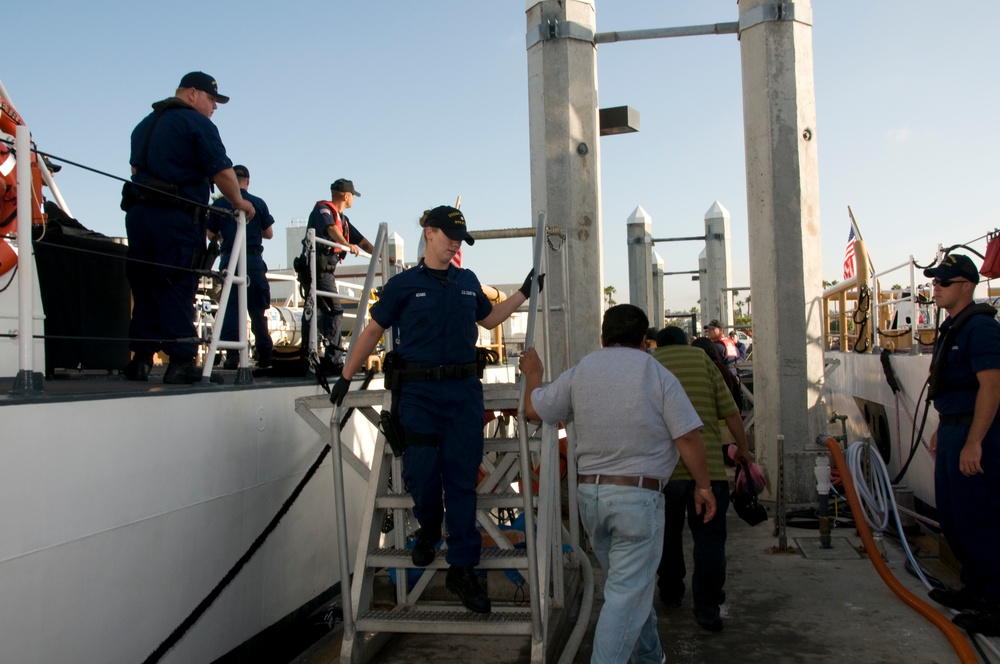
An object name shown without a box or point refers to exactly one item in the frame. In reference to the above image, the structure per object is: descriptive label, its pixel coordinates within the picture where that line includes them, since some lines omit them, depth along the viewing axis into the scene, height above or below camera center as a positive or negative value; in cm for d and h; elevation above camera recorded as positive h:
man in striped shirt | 490 -94
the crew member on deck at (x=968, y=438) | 456 -59
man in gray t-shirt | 359 -52
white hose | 631 -120
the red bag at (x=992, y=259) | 641 +61
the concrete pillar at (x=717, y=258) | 1725 +185
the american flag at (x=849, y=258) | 1414 +143
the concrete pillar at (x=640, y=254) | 1647 +186
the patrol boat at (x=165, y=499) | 312 -69
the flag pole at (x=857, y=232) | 894 +125
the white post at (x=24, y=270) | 319 +36
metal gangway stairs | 401 -107
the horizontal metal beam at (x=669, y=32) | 837 +324
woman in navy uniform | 399 -21
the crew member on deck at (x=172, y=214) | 441 +79
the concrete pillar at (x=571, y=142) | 805 +207
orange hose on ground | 429 -160
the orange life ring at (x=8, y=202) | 461 +92
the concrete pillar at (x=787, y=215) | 822 +127
